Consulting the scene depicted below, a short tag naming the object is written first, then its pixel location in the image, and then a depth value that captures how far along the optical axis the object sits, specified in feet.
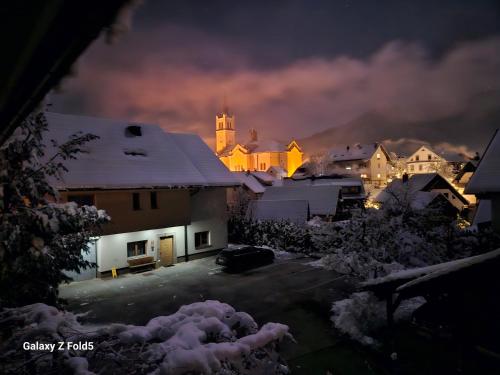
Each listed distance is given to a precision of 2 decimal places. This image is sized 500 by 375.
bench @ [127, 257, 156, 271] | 71.87
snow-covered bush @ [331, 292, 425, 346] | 43.29
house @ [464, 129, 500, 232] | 47.85
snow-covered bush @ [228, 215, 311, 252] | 96.68
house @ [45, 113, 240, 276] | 68.03
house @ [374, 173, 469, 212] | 146.92
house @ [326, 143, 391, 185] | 278.87
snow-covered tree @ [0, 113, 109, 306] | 24.30
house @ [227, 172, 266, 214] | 134.82
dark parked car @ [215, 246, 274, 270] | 75.10
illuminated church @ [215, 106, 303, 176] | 390.01
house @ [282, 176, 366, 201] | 157.20
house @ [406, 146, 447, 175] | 267.86
